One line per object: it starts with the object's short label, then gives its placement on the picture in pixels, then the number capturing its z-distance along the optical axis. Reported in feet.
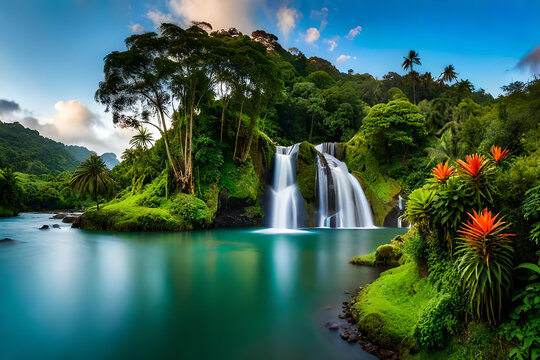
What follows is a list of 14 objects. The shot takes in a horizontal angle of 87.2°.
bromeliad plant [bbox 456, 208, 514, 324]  9.77
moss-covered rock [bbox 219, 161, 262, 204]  65.67
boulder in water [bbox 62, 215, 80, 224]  77.83
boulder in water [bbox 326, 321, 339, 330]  14.32
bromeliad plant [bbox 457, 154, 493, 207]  11.95
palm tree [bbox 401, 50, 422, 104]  156.87
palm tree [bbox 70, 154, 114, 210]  59.06
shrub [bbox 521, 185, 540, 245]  9.68
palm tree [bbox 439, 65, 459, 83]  171.01
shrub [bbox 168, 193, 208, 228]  58.03
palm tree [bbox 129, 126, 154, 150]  74.74
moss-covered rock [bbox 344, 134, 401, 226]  77.05
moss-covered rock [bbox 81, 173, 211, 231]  55.06
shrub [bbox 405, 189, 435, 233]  13.69
